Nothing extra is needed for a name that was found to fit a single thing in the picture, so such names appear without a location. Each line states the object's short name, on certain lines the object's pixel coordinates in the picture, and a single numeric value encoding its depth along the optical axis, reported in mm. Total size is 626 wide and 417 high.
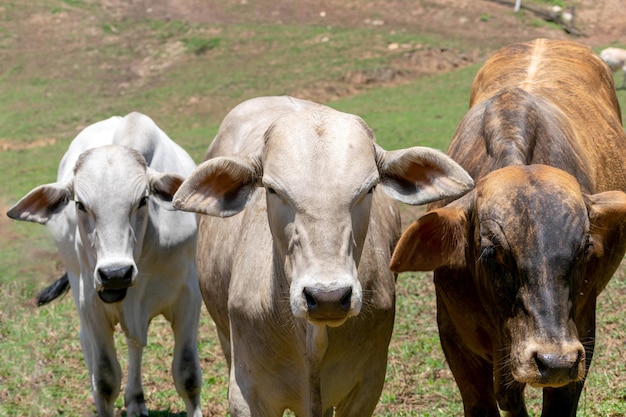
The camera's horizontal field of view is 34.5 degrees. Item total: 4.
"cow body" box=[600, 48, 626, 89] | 19594
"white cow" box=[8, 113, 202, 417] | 5578
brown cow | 3805
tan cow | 3559
